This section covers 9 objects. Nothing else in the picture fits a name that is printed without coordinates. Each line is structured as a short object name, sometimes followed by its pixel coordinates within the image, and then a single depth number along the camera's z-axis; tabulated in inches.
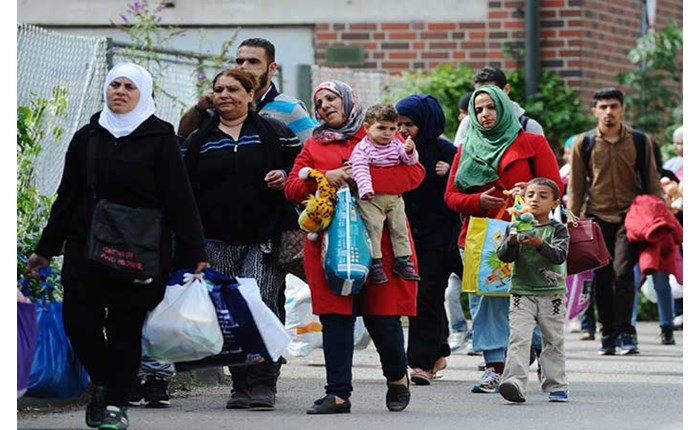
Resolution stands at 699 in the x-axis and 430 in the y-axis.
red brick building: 1274.6
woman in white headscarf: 595.9
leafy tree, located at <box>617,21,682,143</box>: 1320.6
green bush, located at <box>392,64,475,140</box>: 1207.6
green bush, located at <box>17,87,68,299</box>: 677.2
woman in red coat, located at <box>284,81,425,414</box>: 669.3
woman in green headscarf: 748.5
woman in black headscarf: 801.6
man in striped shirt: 727.3
